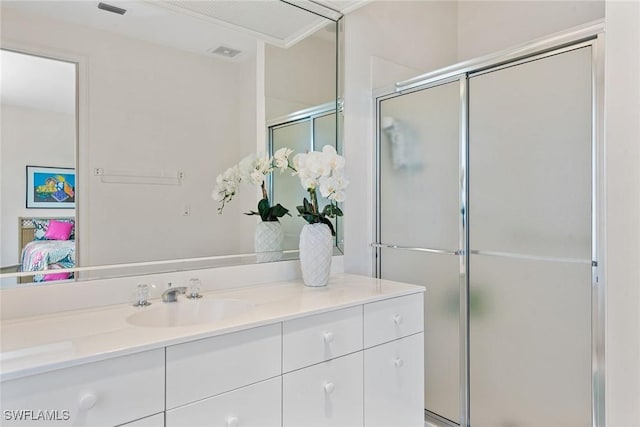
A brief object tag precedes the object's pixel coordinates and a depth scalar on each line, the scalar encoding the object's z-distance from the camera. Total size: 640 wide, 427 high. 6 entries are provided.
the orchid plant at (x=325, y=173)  1.68
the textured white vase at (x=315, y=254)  1.69
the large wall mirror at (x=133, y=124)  1.27
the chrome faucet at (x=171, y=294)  1.40
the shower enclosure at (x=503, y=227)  1.51
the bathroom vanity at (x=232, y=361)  0.88
